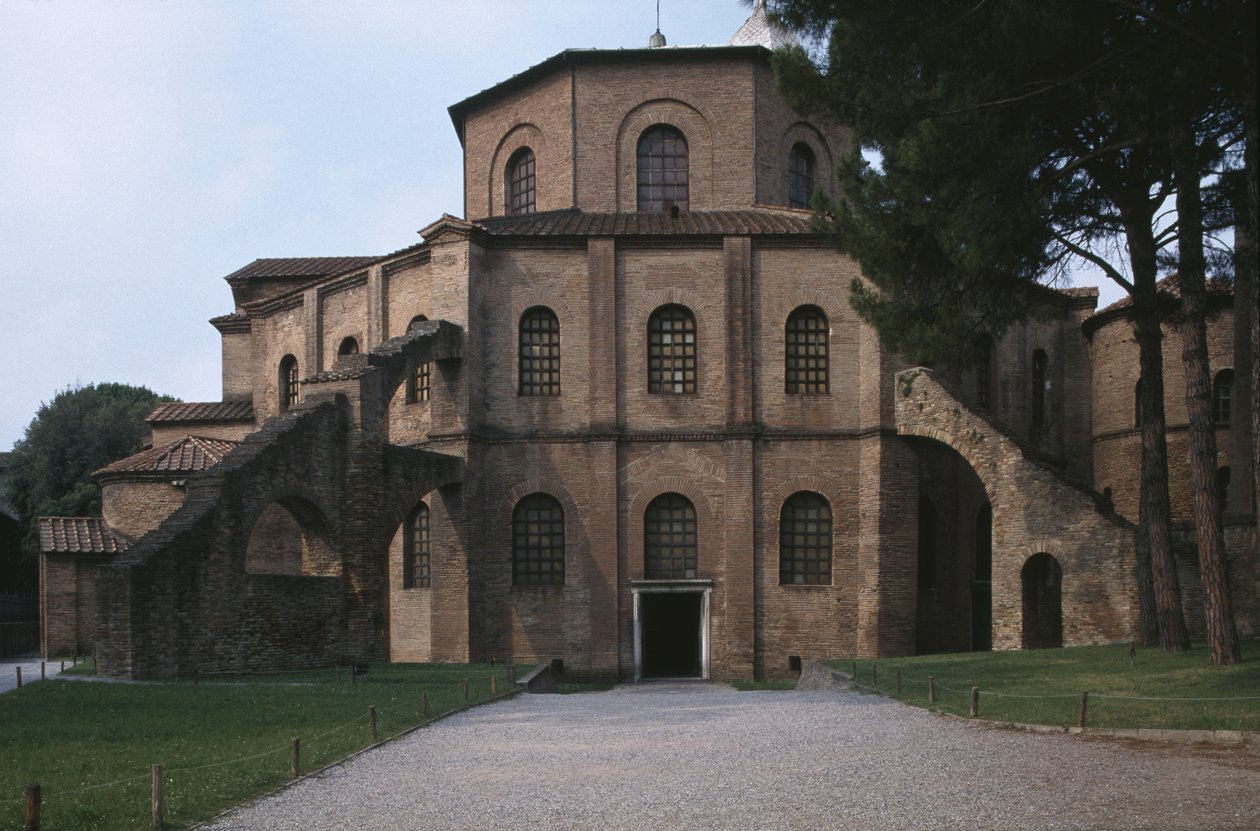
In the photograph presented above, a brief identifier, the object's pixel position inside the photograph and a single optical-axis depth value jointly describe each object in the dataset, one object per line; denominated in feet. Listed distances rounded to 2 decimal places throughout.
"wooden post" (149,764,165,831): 27.61
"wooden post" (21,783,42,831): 24.99
